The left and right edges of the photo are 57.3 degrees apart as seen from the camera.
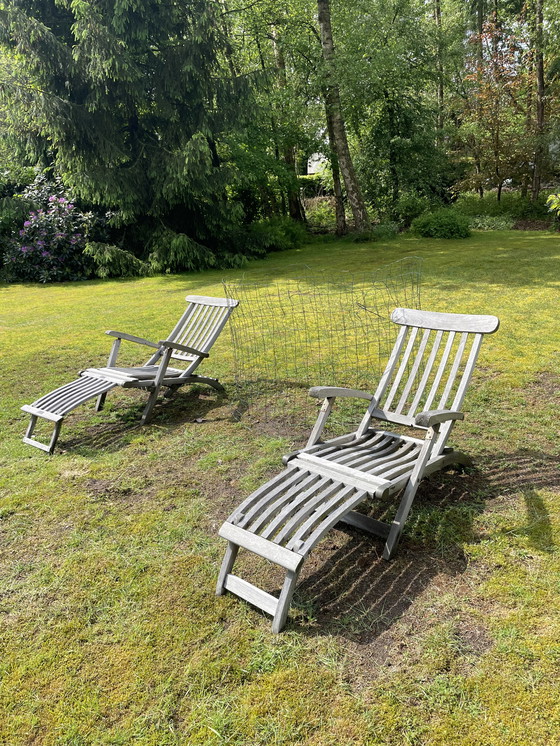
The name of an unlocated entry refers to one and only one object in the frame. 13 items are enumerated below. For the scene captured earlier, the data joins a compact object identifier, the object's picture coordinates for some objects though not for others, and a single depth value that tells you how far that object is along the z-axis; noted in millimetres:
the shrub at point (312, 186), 21827
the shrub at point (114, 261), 14188
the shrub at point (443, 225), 15391
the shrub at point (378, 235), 16594
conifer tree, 12336
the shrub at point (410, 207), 17750
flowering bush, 14586
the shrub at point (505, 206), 17109
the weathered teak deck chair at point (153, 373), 4547
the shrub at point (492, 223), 16625
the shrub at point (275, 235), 16094
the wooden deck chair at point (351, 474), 2492
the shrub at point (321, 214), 19650
